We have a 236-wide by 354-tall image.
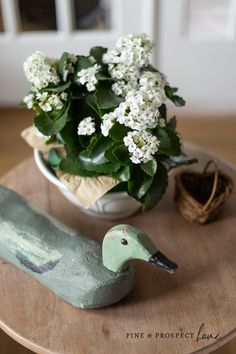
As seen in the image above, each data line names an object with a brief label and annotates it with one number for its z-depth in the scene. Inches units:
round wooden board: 30.8
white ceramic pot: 37.5
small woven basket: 38.1
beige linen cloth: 35.8
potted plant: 32.3
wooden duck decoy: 31.3
